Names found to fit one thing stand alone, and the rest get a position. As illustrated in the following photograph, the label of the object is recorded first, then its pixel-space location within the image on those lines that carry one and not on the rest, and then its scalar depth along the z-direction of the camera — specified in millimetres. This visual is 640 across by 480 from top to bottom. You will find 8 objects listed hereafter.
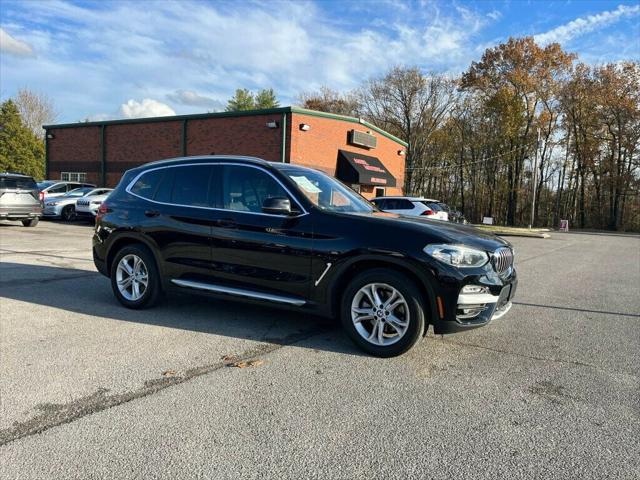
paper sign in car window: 5137
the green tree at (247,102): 57906
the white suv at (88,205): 19906
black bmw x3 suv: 4344
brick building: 22172
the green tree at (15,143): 49562
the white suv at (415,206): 17500
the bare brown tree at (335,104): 49250
